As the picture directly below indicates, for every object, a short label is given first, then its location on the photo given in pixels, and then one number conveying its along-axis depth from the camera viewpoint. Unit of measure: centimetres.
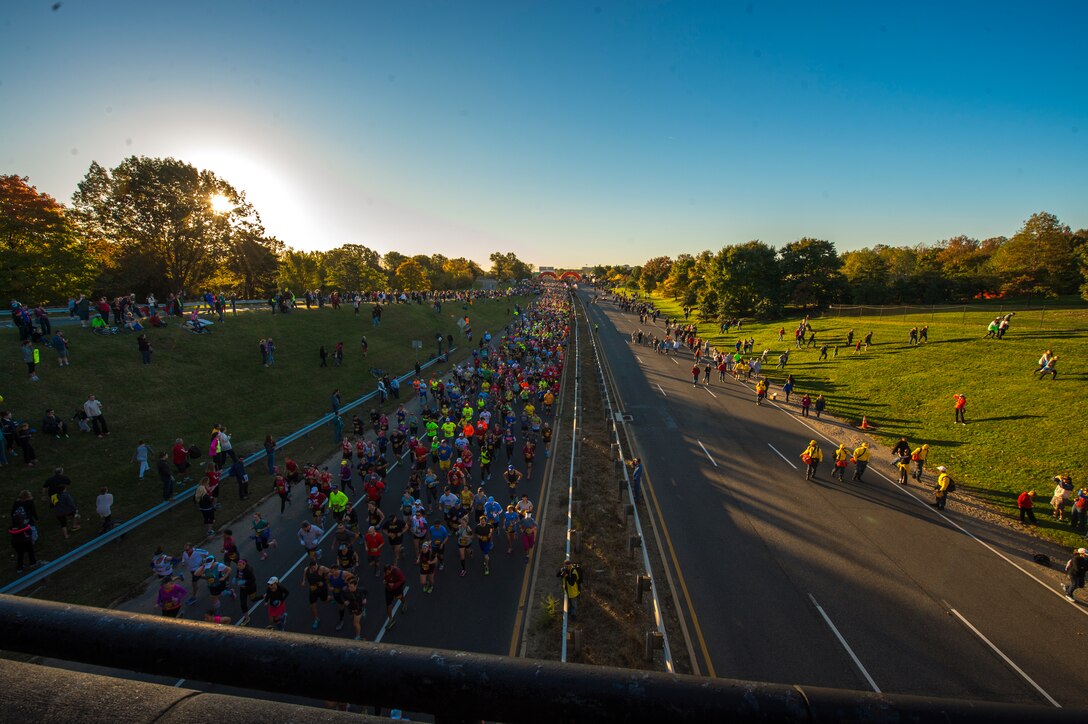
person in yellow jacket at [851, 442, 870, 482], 1916
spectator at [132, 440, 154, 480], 1705
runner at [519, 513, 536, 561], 1401
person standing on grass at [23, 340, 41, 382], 1927
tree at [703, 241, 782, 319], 6319
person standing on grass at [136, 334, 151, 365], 2352
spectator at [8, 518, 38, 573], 1197
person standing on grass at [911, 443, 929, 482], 1964
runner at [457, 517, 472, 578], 1316
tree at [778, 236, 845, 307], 6369
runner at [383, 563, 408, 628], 1123
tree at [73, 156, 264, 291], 3922
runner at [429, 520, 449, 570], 1284
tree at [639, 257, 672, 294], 14624
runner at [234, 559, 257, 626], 1112
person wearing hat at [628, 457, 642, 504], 1748
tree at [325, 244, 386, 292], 8319
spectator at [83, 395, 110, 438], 1819
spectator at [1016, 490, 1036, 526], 1602
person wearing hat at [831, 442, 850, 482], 1947
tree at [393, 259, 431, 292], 10606
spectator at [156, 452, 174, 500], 1595
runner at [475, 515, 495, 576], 1328
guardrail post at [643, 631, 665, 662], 1022
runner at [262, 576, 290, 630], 1028
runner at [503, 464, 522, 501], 1659
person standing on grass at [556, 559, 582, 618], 1147
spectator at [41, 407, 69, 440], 1748
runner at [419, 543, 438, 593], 1227
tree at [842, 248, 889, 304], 6212
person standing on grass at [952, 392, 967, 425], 2350
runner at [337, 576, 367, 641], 1061
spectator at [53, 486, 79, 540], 1348
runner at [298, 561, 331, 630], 1105
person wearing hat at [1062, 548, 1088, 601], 1236
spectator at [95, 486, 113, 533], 1411
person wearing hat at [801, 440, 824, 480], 1947
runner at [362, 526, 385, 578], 1285
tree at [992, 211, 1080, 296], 5672
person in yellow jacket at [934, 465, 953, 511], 1709
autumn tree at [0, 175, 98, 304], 3238
